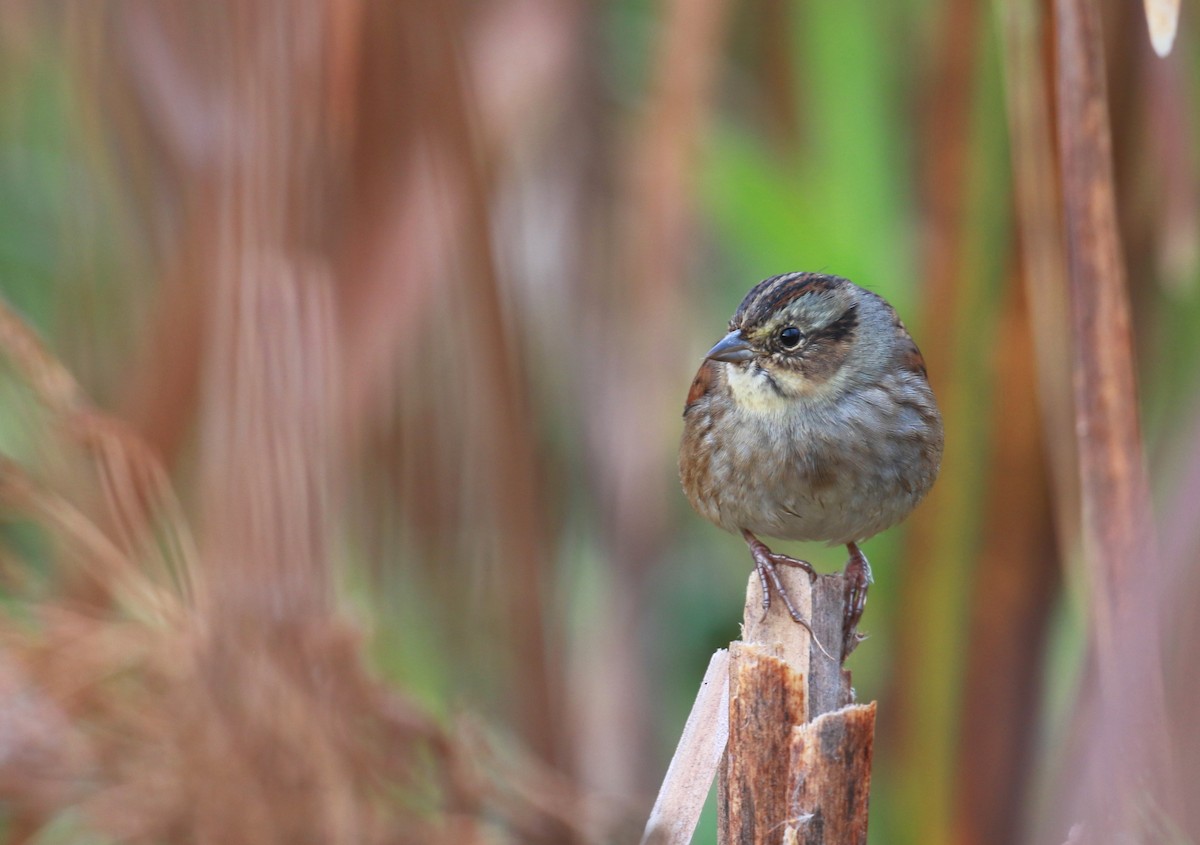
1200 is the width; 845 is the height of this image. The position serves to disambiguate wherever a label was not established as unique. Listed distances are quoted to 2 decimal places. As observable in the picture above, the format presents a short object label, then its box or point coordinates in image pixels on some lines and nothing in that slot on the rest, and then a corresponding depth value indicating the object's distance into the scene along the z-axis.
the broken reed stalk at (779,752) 4.92
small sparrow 5.03
